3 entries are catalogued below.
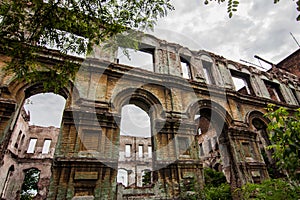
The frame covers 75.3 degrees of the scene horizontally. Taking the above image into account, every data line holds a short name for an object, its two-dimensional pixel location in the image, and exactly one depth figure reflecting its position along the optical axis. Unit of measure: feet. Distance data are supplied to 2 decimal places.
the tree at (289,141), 9.91
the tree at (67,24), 12.91
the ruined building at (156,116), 18.33
